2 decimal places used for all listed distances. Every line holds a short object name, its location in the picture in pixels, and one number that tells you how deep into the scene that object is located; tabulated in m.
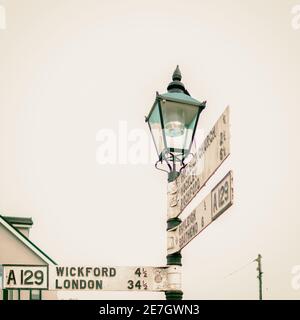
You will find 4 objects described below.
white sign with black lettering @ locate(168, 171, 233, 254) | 3.84
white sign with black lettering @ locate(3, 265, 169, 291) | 5.01
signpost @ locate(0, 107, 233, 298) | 4.96
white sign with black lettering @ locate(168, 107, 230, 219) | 4.01
